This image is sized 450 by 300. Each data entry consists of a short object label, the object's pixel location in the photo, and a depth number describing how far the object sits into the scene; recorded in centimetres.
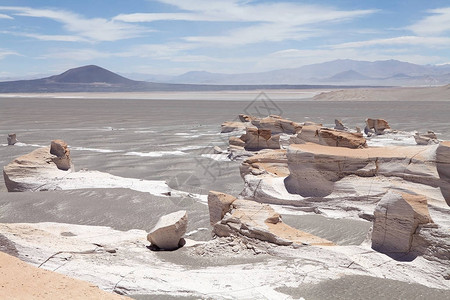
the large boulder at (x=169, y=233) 573
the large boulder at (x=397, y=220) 514
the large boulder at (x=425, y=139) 1439
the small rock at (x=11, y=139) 1742
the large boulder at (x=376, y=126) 1859
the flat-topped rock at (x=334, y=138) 919
